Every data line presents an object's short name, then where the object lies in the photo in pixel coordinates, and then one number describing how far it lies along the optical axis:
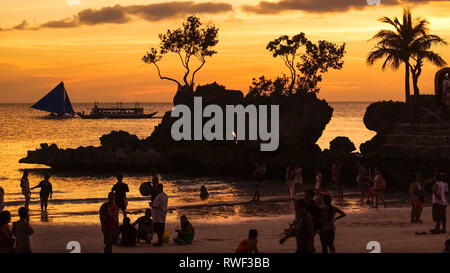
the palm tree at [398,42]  46.19
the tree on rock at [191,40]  71.12
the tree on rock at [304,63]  70.25
